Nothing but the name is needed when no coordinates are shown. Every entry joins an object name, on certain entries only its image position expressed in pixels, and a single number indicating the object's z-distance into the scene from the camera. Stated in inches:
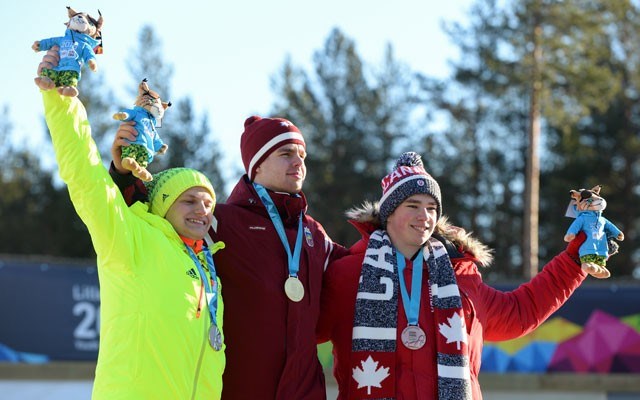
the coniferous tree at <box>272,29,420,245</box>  2578.7
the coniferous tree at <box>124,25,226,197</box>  2652.6
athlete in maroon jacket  329.7
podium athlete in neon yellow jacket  280.0
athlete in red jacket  333.7
